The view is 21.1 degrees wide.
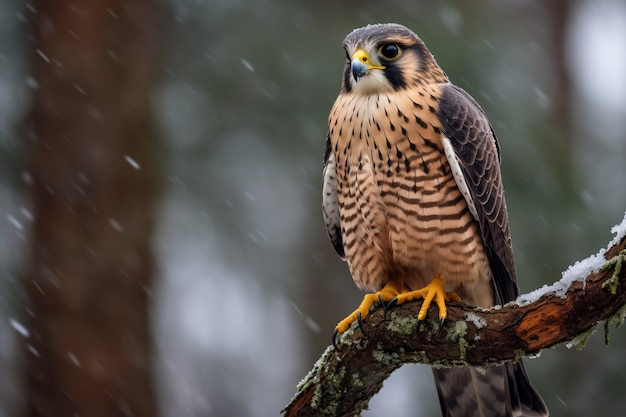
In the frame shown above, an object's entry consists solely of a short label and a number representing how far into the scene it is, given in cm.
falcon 871
